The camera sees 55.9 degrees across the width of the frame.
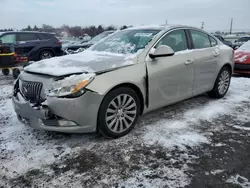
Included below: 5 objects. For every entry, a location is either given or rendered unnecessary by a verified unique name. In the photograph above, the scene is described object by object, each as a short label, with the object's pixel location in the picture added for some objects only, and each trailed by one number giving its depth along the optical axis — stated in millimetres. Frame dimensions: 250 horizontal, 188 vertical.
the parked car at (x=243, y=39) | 17742
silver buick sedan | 2836
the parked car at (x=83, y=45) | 10253
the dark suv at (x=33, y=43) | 10820
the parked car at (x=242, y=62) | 7238
